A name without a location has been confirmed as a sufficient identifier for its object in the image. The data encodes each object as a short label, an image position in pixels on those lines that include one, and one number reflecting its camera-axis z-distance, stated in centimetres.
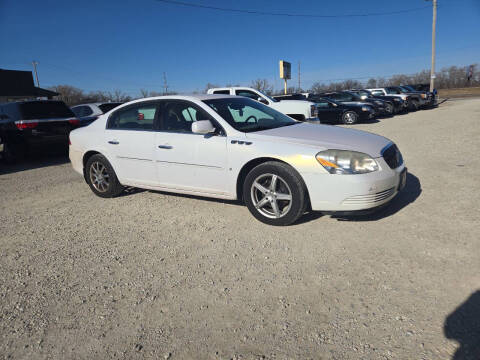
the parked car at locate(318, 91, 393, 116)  1758
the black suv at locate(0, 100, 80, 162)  844
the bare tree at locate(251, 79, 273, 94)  4997
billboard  2814
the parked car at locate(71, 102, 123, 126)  1116
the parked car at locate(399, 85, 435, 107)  2080
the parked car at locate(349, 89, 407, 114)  1873
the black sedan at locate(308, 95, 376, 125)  1554
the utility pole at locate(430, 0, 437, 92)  2839
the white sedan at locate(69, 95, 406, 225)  352
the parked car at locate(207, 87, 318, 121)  1101
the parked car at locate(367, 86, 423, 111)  1978
